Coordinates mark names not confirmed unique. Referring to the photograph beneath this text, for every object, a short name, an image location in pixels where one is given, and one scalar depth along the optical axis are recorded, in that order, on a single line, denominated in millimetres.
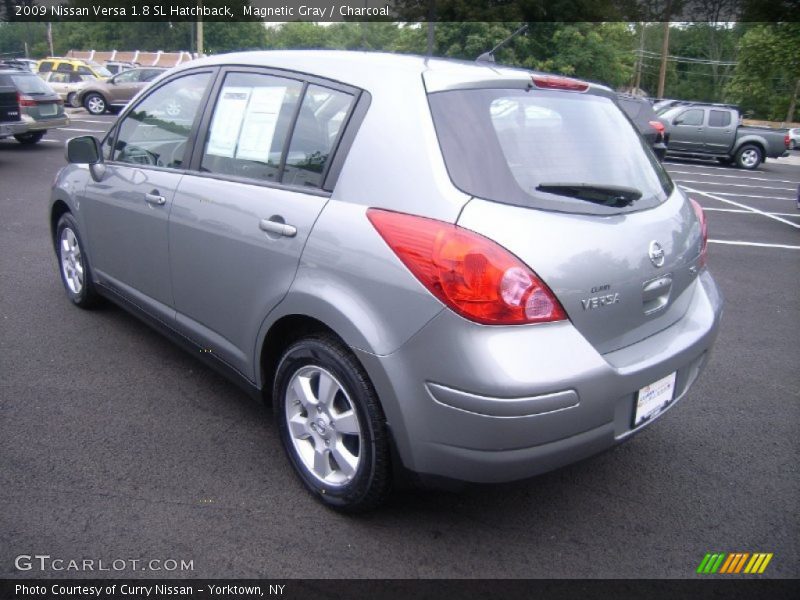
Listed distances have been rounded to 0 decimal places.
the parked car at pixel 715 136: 19172
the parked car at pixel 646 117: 12710
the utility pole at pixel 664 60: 38794
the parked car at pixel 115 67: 34394
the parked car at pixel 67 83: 25188
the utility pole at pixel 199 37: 31028
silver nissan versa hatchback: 2145
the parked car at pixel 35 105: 13102
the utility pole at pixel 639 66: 57456
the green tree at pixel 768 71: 23328
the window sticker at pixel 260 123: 2941
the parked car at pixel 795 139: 30816
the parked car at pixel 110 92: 23125
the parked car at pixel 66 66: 26281
